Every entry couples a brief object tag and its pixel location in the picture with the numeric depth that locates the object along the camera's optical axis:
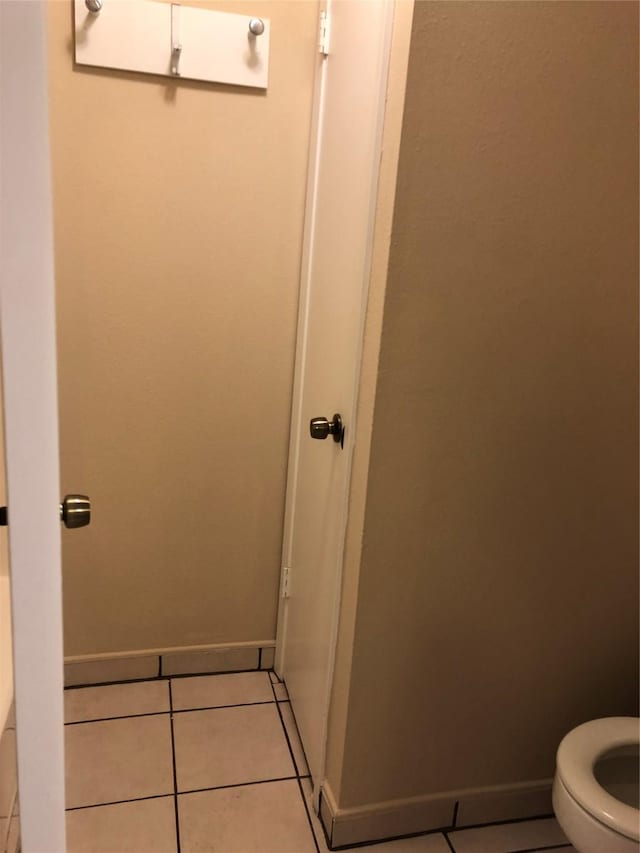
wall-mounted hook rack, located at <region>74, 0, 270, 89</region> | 1.56
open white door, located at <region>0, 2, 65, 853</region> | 0.64
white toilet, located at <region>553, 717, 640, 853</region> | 1.19
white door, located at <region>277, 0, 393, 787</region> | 1.33
